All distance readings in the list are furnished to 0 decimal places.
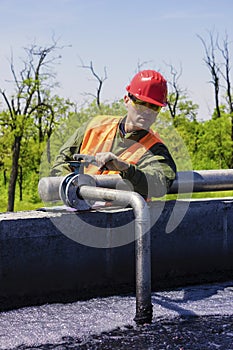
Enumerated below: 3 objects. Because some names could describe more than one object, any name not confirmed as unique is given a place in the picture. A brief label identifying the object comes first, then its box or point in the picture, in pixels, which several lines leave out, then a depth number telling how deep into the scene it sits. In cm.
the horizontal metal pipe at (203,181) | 539
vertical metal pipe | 404
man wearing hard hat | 491
